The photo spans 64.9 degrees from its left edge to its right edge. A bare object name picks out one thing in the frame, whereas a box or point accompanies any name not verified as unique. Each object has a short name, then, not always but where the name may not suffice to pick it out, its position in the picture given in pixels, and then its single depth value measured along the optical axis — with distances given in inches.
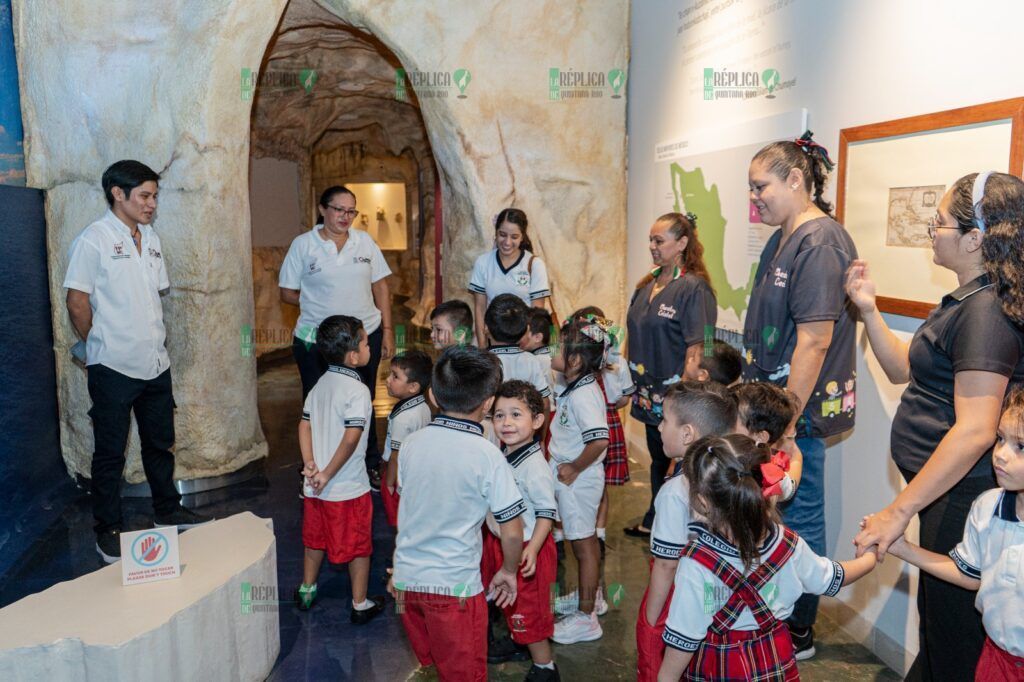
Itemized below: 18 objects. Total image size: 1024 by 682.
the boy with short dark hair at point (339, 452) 116.3
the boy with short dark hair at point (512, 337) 131.5
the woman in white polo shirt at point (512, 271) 163.6
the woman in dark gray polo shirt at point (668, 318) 132.0
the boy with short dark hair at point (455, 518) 84.7
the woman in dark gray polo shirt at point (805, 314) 98.5
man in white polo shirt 138.8
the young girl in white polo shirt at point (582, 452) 112.8
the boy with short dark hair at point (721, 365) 118.6
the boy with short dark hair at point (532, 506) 97.0
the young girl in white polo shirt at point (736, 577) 69.1
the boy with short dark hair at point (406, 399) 119.9
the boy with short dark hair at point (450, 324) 140.6
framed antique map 91.5
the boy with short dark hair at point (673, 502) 78.5
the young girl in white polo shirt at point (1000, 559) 67.2
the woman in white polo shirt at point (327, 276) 165.2
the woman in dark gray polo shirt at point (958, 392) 71.7
